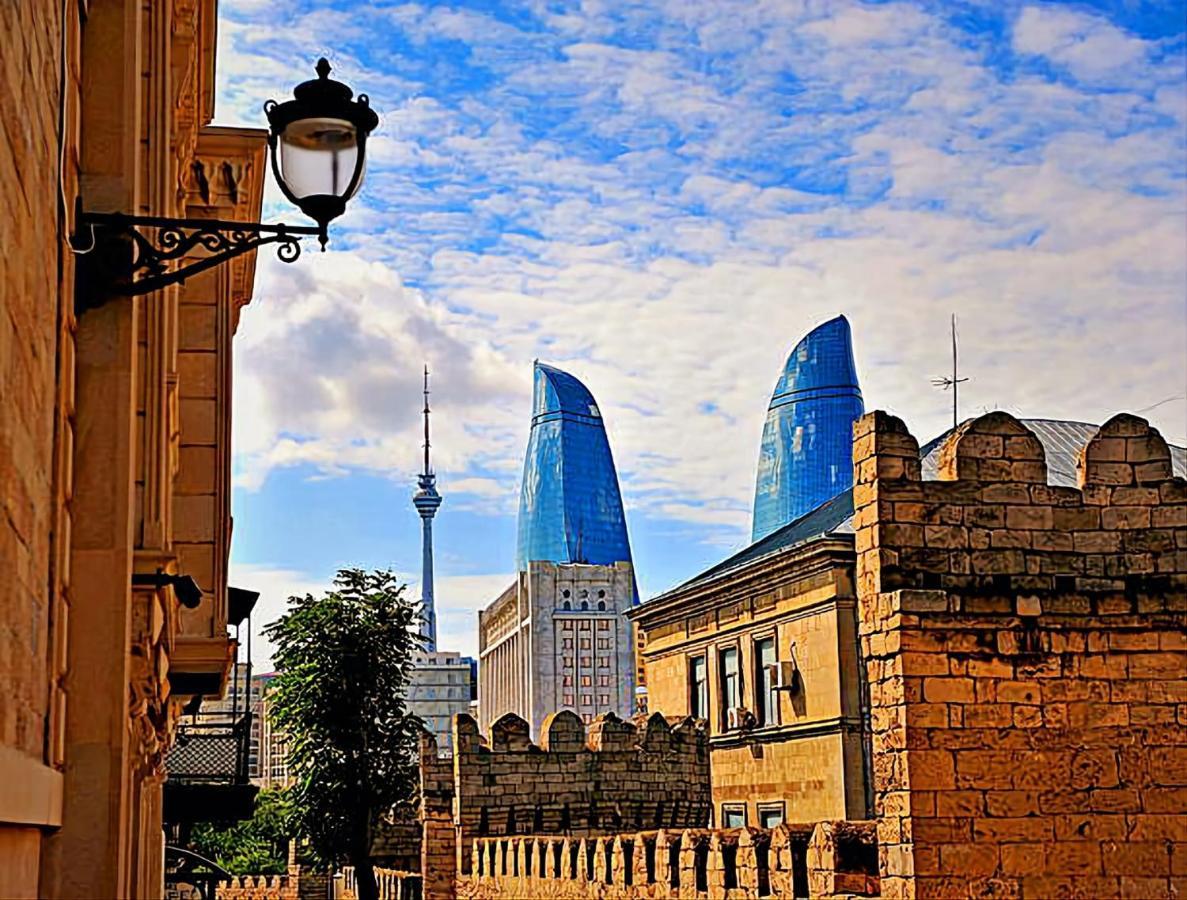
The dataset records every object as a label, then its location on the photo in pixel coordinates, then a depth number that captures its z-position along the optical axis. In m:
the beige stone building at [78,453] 5.20
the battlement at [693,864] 13.70
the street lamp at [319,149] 6.82
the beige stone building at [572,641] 146.00
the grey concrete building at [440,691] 187.50
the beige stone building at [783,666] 30.77
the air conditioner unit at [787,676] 32.47
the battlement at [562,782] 27.22
